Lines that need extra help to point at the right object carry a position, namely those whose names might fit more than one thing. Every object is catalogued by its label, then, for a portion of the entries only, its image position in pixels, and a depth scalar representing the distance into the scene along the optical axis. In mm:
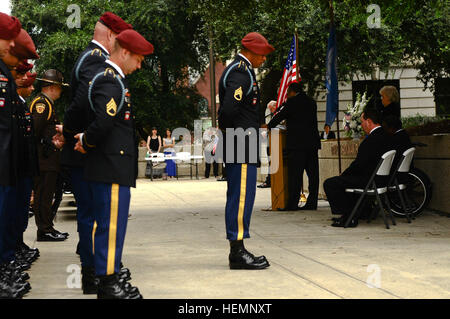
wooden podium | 11984
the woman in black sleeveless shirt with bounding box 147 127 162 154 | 26734
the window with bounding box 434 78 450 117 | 32328
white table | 25183
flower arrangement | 12453
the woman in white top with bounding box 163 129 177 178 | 26703
